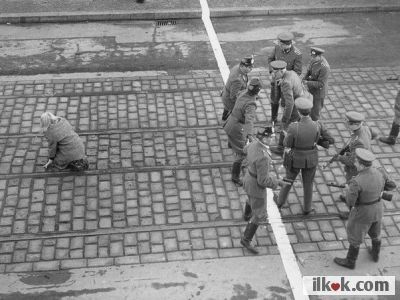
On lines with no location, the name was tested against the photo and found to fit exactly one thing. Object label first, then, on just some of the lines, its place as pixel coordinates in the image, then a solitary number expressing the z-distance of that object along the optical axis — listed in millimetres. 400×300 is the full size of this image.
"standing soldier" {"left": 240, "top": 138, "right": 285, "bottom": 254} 7281
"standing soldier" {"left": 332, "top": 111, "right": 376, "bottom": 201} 7859
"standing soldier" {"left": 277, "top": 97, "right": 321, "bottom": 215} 7910
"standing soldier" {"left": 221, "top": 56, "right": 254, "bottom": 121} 9570
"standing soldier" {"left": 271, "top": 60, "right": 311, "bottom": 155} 9336
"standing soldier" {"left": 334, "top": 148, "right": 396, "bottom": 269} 6926
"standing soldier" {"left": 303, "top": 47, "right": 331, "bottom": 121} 9859
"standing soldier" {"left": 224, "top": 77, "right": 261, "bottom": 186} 8602
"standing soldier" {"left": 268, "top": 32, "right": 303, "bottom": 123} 10109
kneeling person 8805
